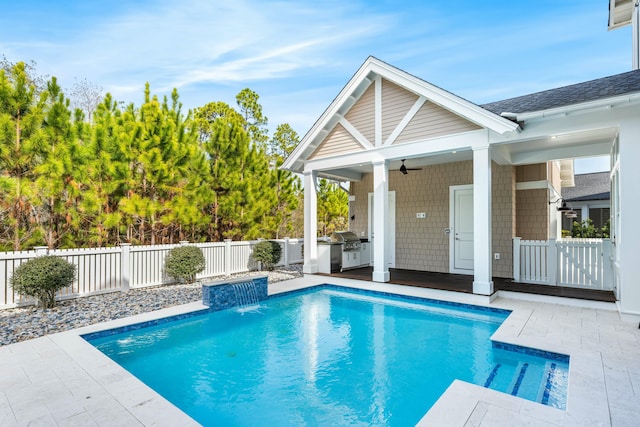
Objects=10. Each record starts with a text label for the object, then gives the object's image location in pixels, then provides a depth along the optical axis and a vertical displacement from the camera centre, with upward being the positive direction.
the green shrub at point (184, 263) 7.93 -1.10
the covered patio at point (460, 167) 5.47 +1.32
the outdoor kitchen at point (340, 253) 9.17 -1.01
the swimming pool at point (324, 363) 3.11 -1.81
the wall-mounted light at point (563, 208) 9.00 +0.26
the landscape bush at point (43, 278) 5.53 -1.03
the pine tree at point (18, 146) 6.56 +1.49
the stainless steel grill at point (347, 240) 9.43 -0.64
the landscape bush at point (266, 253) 9.93 -1.07
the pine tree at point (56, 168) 7.01 +1.09
